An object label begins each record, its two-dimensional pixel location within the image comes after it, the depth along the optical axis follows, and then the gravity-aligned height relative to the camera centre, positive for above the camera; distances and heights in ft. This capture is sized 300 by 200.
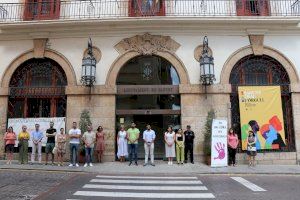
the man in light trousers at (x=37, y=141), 33.70 -1.50
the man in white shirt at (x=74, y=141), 31.54 -1.46
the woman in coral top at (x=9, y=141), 33.12 -1.43
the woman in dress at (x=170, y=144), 32.91 -2.10
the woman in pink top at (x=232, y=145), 32.00 -2.30
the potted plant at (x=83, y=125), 33.40 +0.77
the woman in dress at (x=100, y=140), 33.26 -1.43
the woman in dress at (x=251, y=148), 32.53 -2.78
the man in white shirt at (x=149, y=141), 32.76 -1.63
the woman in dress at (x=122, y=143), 33.69 -1.93
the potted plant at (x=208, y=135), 32.73 -0.88
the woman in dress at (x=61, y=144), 32.07 -1.88
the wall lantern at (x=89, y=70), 34.41 +9.04
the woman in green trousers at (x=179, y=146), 32.61 -2.39
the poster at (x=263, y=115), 34.55 +1.97
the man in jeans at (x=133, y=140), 32.80 -1.47
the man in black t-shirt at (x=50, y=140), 32.85 -1.33
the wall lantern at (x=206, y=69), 33.99 +8.94
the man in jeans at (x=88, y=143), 31.65 -1.76
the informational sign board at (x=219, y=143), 31.33 -1.98
